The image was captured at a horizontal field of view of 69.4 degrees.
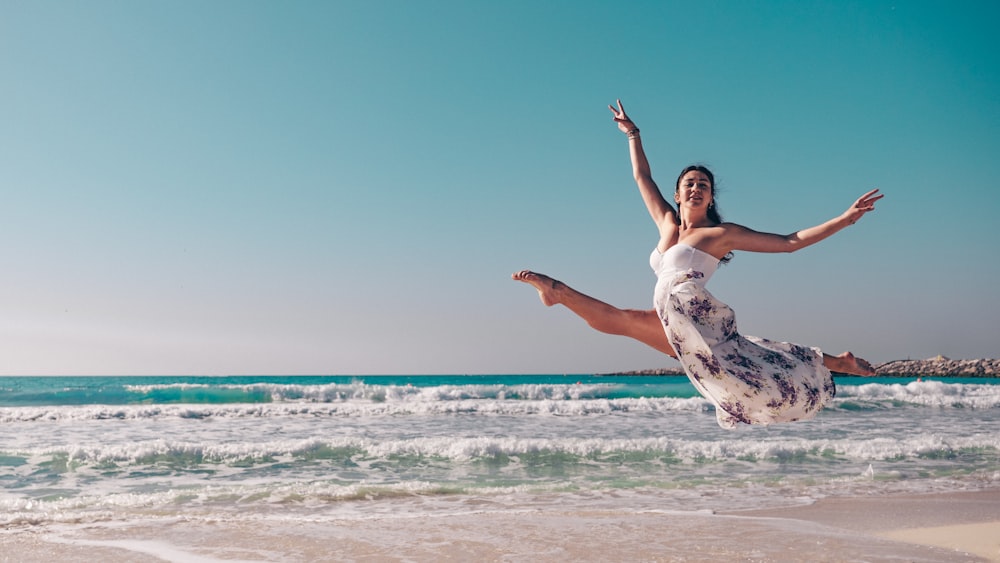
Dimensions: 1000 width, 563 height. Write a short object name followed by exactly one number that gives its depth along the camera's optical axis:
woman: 4.29
